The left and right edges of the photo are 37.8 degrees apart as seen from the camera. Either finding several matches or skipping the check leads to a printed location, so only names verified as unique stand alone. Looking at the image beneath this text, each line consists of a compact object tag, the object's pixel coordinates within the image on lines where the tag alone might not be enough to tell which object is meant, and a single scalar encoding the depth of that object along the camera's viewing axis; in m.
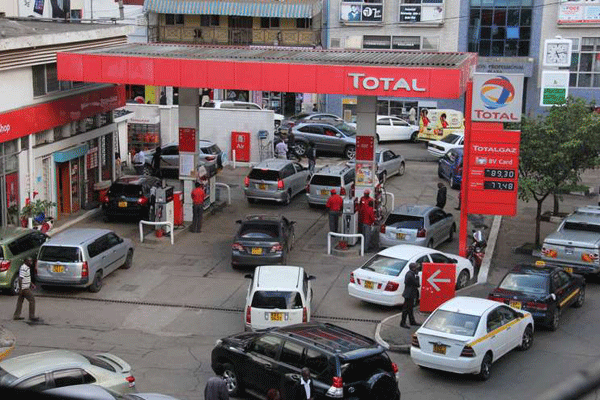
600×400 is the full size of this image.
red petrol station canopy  24.05
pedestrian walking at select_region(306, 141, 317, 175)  37.06
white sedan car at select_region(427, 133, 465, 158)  41.34
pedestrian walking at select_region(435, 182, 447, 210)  29.62
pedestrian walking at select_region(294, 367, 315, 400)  12.91
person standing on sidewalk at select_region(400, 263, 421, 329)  18.28
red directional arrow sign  19.31
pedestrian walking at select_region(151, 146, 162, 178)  37.19
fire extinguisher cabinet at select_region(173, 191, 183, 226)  27.73
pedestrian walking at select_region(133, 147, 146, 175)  36.84
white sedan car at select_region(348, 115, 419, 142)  46.84
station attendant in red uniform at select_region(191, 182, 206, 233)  27.16
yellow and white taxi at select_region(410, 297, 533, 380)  15.37
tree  25.41
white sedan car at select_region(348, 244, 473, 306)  19.94
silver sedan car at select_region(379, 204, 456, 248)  24.67
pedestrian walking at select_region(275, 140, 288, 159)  37.88
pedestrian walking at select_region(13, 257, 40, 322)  18.56
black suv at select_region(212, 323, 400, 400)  13.16
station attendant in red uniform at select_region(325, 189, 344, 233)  26.50
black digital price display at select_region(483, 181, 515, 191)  22.95
